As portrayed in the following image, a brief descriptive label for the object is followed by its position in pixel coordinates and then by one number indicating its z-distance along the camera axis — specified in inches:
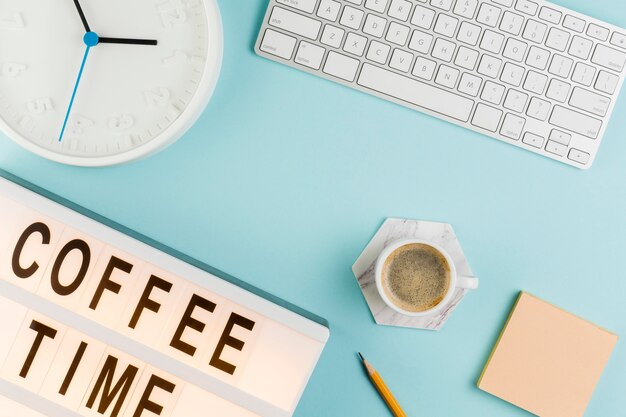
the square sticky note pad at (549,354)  33.4
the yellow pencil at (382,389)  33.4
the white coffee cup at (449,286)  31.1
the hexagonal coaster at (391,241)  33.3
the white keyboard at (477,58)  31.7
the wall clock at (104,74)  29.7
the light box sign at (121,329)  30.4
